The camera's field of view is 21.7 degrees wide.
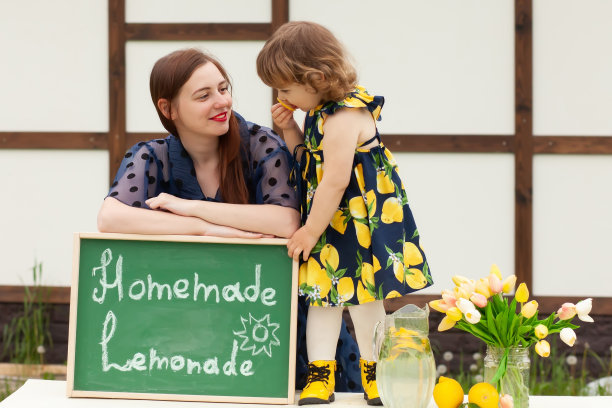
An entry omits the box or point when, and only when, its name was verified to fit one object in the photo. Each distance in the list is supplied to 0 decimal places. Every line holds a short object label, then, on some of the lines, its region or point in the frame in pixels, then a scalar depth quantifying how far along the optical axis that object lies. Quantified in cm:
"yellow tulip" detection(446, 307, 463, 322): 388
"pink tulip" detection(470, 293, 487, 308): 387
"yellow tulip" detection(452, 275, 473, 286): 396
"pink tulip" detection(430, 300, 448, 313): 389
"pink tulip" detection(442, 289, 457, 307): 391
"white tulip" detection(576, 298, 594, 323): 386
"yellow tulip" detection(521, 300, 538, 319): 385
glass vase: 388
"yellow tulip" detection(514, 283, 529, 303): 388
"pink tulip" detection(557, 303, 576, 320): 388
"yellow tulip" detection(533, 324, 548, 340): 382
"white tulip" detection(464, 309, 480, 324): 383
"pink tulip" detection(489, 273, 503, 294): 389
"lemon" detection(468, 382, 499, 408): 377
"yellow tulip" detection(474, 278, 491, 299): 392
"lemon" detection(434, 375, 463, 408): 384
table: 401
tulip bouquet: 384
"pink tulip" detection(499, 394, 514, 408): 377
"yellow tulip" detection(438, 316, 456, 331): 391
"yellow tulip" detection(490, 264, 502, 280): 393
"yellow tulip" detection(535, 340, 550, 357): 383
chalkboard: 407
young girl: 406
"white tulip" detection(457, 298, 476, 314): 385
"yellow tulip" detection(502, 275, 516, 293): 392
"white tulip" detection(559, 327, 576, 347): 383
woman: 415
